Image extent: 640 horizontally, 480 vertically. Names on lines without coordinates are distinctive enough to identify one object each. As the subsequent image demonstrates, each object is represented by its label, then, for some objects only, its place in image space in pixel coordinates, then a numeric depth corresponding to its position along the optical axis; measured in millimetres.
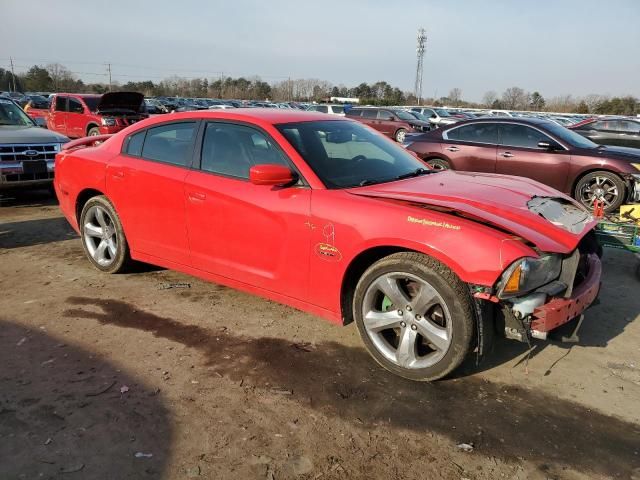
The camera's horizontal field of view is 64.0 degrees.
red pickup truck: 15516
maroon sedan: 8133
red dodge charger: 3002
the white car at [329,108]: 30803
